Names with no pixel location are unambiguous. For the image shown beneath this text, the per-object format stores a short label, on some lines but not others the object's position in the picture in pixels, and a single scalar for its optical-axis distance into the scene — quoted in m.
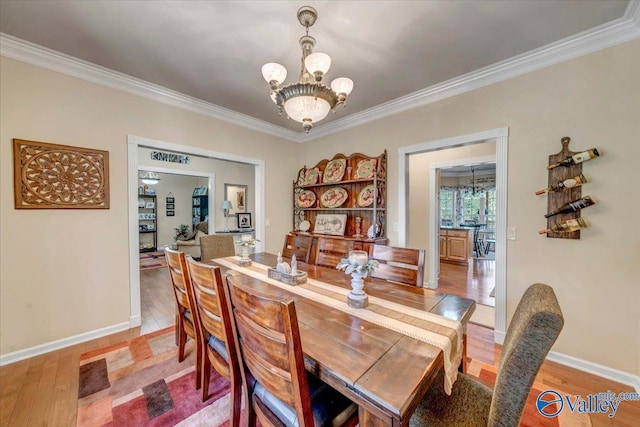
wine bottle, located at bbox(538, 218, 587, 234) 2.01
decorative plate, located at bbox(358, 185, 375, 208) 3.42
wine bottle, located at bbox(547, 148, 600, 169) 1.95
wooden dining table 0.78
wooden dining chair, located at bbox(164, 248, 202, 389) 1.65
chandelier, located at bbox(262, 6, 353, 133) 1.61
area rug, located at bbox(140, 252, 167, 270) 5.69
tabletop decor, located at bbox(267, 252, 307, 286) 1.85
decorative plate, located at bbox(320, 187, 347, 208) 3.76
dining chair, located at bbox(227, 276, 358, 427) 0.85
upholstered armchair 6.06
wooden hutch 3.35
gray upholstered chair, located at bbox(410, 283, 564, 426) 0.72
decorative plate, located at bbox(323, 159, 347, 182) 3.77
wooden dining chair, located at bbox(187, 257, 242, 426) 1.25
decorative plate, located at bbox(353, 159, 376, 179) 3.41
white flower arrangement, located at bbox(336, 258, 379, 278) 1.40
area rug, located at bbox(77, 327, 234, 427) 1.57
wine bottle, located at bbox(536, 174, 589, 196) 2.00
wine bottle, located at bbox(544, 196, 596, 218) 1.97
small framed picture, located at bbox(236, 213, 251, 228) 7.17
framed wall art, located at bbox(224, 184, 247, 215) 7.05
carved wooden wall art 2.16
